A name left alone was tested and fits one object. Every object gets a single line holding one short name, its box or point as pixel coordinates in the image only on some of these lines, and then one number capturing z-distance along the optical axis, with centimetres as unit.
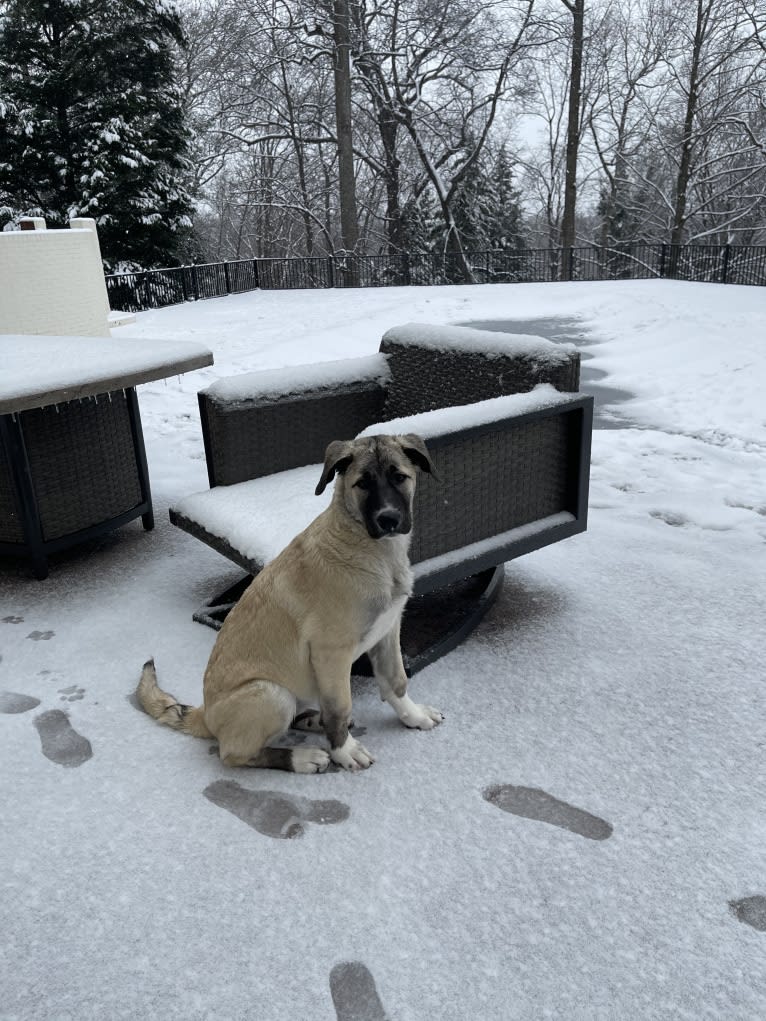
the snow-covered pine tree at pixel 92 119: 2012
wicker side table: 371
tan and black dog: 234
